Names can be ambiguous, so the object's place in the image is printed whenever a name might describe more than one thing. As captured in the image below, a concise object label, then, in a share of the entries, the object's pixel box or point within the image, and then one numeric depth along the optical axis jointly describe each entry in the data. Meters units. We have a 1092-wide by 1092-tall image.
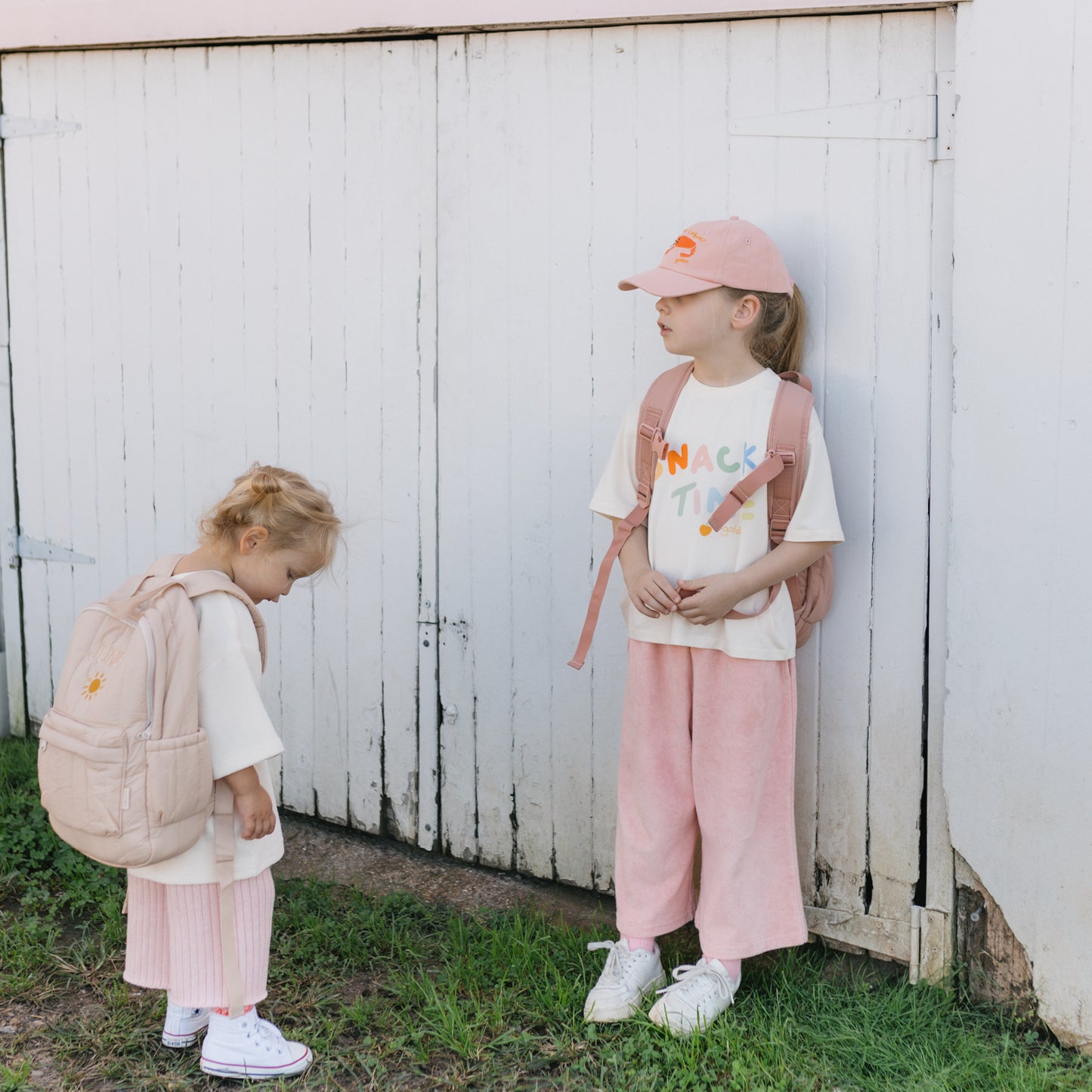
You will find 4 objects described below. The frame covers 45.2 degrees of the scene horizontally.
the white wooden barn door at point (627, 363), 2.91
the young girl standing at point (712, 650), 2.84
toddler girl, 2.67
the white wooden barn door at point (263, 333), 3.72
